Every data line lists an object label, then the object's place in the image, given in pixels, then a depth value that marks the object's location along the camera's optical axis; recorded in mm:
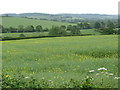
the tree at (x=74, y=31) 105750
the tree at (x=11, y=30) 118738
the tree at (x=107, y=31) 100825
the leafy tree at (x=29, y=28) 121881
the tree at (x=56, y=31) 111000
